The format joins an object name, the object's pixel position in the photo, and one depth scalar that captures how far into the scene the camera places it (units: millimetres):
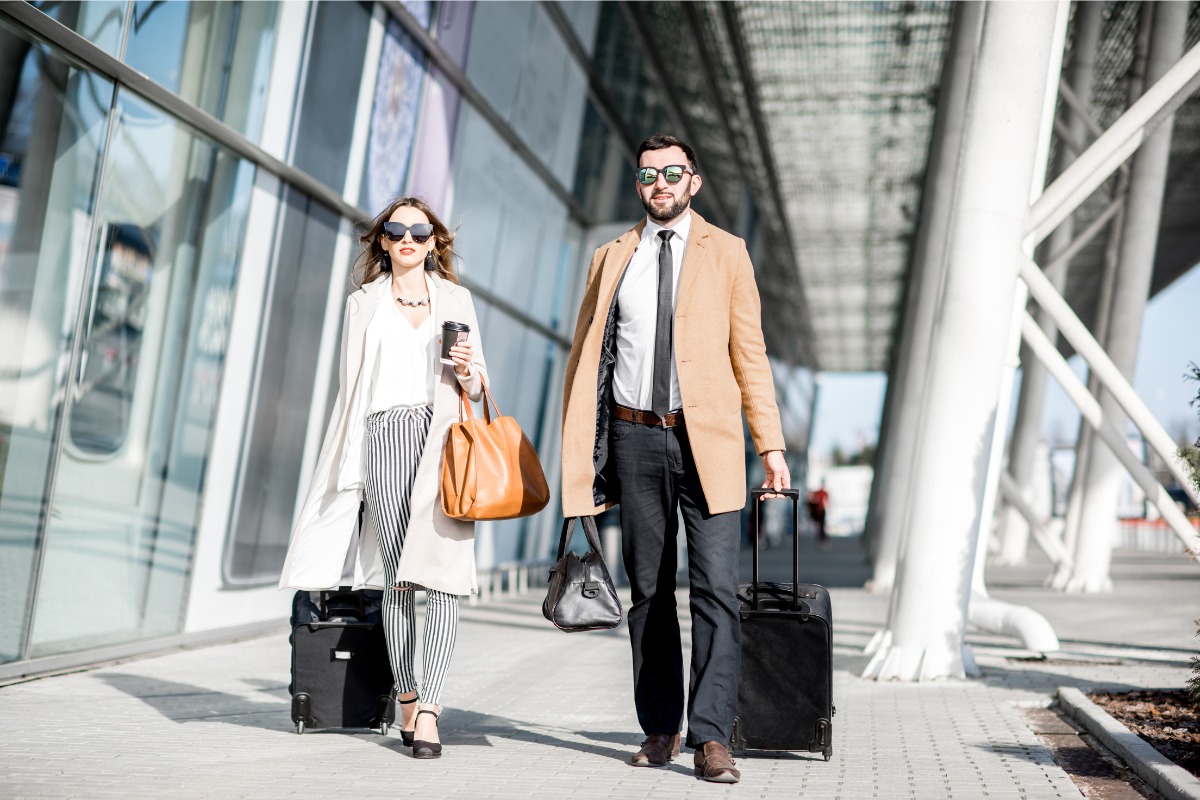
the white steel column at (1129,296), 17281
